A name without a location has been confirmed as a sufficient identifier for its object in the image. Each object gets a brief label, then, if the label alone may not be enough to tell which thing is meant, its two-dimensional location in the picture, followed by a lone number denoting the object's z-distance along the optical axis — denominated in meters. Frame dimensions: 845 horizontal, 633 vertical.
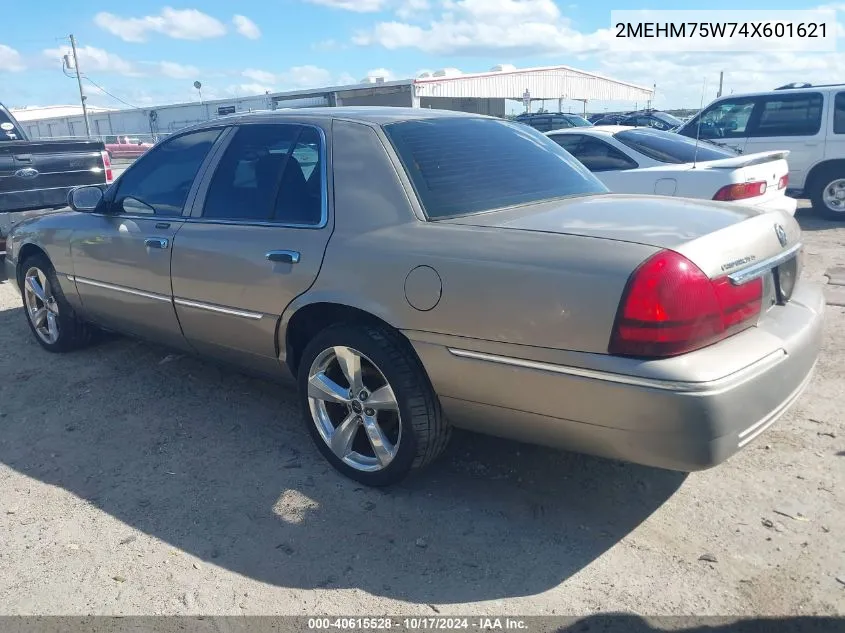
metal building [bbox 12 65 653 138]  35.44
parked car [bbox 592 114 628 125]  22.49
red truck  26.31
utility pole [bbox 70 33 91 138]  29.11
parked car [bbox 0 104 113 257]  7.36
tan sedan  2.36
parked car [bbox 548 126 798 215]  6.32
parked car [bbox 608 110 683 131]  21.84
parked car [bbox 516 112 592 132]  22.14
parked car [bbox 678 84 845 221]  9.51
